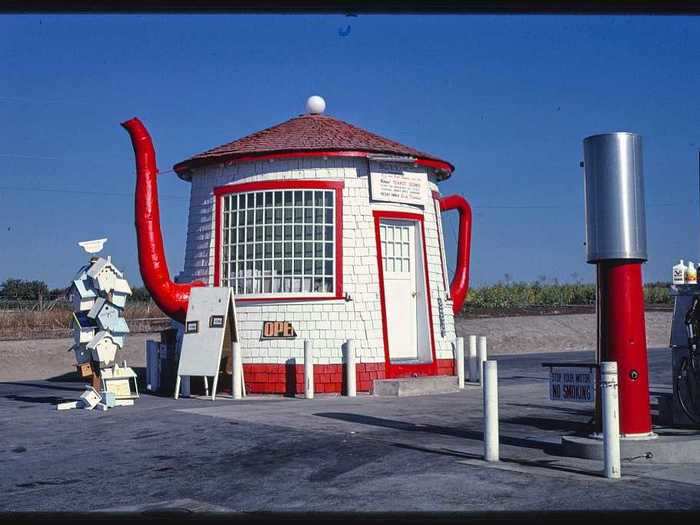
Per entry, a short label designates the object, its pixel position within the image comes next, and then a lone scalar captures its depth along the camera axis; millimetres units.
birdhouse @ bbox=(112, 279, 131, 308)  15578
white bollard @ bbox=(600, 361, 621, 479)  8508
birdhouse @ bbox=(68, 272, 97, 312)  15516
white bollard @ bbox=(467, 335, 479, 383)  20211
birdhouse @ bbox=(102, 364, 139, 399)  15602
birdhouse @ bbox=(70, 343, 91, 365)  15586
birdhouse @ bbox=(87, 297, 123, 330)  15409
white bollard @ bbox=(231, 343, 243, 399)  16781
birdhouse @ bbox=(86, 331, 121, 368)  15336
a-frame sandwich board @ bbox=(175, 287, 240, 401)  16938
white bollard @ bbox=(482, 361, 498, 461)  9406
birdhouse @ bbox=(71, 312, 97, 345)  15477
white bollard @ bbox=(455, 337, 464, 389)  18531
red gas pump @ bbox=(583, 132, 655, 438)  9906
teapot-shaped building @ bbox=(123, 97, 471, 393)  17375
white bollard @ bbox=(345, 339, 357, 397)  16984
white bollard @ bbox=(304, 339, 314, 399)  16703
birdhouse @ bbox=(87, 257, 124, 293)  15406
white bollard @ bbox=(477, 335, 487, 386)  19347
